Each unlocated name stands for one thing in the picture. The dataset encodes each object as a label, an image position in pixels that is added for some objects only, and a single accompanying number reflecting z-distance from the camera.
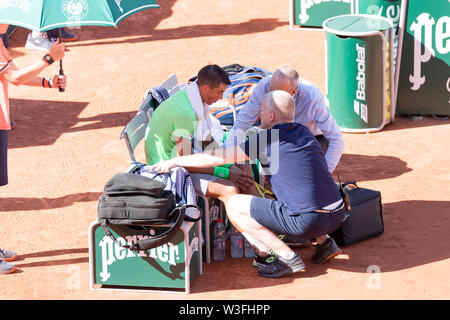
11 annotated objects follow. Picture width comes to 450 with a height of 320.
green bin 20.34
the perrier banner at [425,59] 20.97
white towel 14.70
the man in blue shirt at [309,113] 15.90
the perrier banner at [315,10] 27.87
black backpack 13.18
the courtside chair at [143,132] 14.68
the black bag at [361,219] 15.21
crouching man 13.47
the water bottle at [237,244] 15.03
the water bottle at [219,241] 15.02
